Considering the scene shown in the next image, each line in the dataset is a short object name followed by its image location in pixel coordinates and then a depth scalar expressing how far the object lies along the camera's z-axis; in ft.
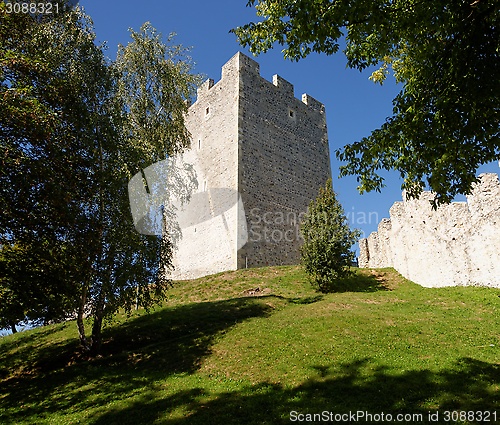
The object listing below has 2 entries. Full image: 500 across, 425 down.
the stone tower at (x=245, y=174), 74.64
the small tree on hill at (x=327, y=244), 53.47
